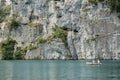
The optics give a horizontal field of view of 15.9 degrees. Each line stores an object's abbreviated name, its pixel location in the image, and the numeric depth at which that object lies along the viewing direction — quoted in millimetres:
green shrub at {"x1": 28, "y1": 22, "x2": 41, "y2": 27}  192200
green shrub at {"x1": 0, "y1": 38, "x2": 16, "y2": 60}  192500
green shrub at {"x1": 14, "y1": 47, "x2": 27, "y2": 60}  188500
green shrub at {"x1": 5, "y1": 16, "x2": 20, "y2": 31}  196125
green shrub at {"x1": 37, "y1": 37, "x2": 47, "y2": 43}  184500
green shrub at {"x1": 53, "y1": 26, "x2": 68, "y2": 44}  183000
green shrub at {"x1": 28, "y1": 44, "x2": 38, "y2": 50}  185375
